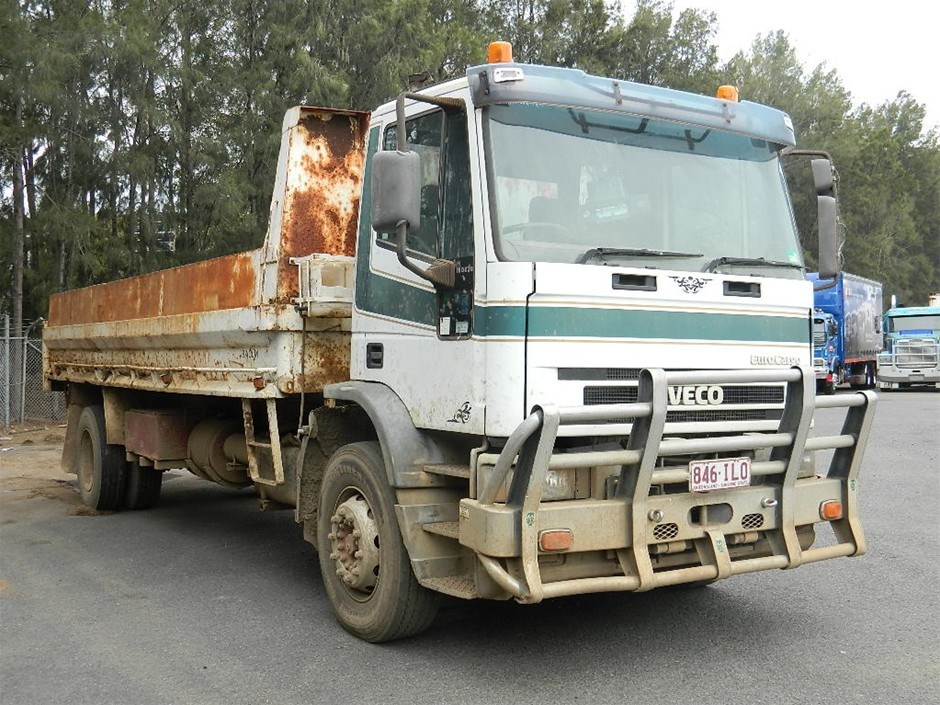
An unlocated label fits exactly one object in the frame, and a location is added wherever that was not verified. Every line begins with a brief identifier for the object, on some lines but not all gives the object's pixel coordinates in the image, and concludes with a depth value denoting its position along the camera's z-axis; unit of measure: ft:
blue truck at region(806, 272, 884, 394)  86.79
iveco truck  14.70
